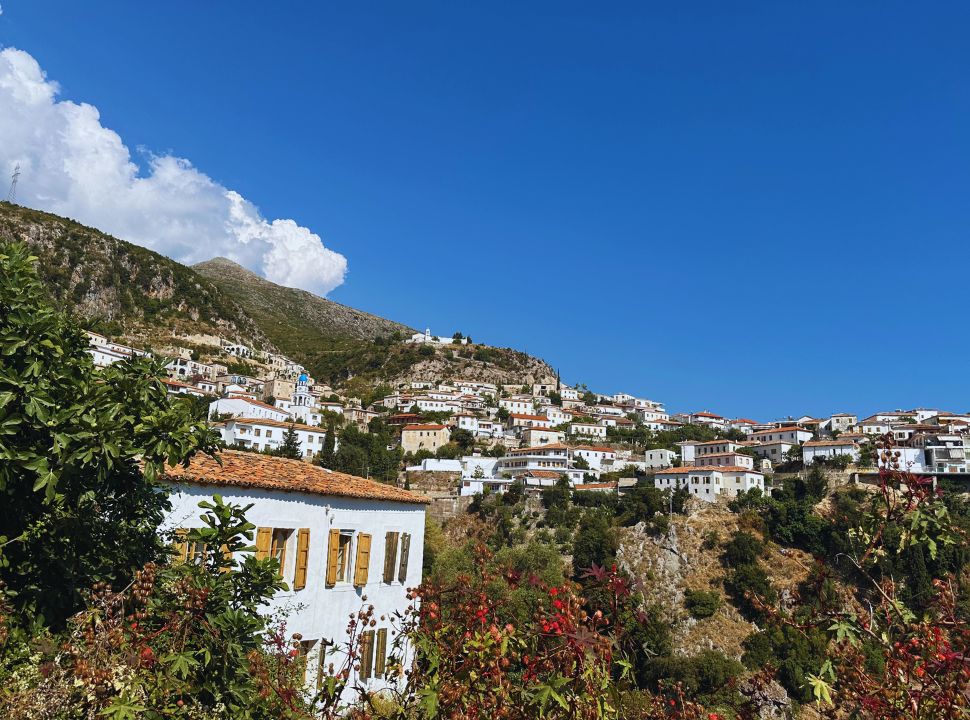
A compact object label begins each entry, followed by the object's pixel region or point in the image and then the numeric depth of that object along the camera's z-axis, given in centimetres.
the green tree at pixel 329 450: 6769
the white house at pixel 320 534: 1412
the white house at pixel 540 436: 9775
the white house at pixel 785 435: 9088
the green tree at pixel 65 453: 668
